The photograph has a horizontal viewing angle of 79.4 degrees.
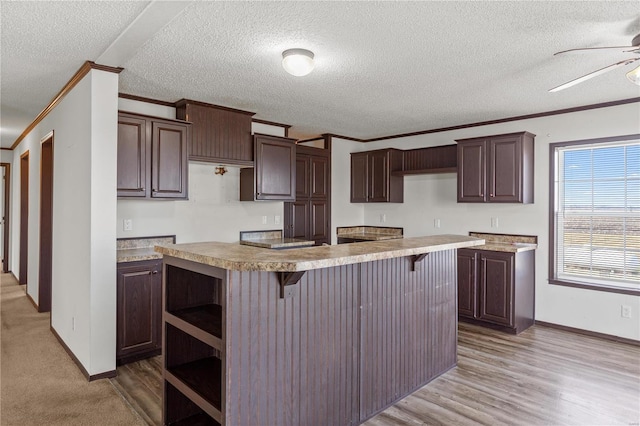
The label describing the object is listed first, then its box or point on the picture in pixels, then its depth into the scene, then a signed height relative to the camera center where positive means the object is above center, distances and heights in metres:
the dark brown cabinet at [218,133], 4.15 +0.89
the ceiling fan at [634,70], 2.45 +0.92
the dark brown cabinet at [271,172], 4.64 +0.49
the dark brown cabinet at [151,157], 3.53 +0.52
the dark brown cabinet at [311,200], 5.63 +0.18
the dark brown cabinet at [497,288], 4.26 -0.88
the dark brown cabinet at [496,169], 4.46 +0.52
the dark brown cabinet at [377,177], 5.84 +0.55
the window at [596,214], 4.04 -0.02
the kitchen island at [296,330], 1.87 -0.68
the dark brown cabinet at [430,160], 5.39 +0.76
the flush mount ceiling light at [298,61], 2.74 +1.08
